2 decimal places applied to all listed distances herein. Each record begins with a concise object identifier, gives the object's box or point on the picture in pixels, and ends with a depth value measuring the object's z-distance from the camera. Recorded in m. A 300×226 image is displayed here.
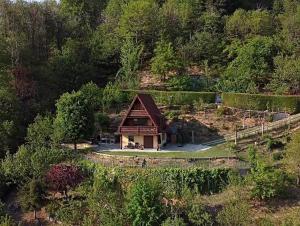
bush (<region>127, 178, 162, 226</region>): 37.94
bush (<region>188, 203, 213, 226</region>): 38.03
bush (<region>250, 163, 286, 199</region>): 39.94
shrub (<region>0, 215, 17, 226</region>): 35.97
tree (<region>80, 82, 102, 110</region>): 53.78
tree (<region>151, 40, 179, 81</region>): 58.97
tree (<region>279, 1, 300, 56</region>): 62.19
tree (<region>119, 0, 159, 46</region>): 65.94
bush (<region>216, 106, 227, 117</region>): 52.66
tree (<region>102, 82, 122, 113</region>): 54.75
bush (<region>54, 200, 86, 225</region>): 39.88
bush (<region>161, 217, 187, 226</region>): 36.29
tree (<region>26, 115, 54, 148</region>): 46.78
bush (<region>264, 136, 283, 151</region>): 46.84
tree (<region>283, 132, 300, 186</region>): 41.59
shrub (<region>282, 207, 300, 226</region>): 36.38
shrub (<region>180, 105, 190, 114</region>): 53.94
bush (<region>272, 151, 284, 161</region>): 45.03
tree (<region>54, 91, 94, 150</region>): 46.31
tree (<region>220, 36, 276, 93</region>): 57.03
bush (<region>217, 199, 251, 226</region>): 36.69
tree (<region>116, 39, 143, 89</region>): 58.88
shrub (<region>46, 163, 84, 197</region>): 40.59
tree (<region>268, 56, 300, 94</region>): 55.91
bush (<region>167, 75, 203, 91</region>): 58.06
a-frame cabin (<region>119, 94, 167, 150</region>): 47.44
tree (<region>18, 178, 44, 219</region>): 40.51
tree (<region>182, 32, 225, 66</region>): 63.47
